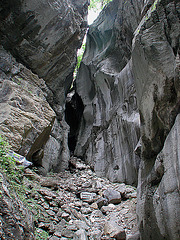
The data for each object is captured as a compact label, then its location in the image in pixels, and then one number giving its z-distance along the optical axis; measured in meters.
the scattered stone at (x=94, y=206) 6.73
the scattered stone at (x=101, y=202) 6.90
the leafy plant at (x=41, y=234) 4.14
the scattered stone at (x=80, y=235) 4.59
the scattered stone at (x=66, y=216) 5.50
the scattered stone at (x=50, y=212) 5.39
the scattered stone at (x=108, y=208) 6.44
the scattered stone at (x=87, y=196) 7.25
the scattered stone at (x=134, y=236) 4.56
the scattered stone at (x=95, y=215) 5.92
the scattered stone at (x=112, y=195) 7.00
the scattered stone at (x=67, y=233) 4.62
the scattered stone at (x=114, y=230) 4.65
